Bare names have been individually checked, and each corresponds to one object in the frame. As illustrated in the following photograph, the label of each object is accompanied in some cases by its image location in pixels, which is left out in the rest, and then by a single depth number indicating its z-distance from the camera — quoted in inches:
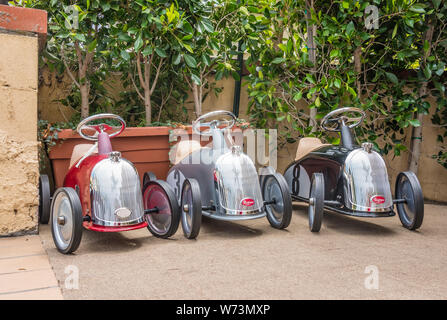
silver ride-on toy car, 106.0
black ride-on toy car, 109.5
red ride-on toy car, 92.7
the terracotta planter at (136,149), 126.3
